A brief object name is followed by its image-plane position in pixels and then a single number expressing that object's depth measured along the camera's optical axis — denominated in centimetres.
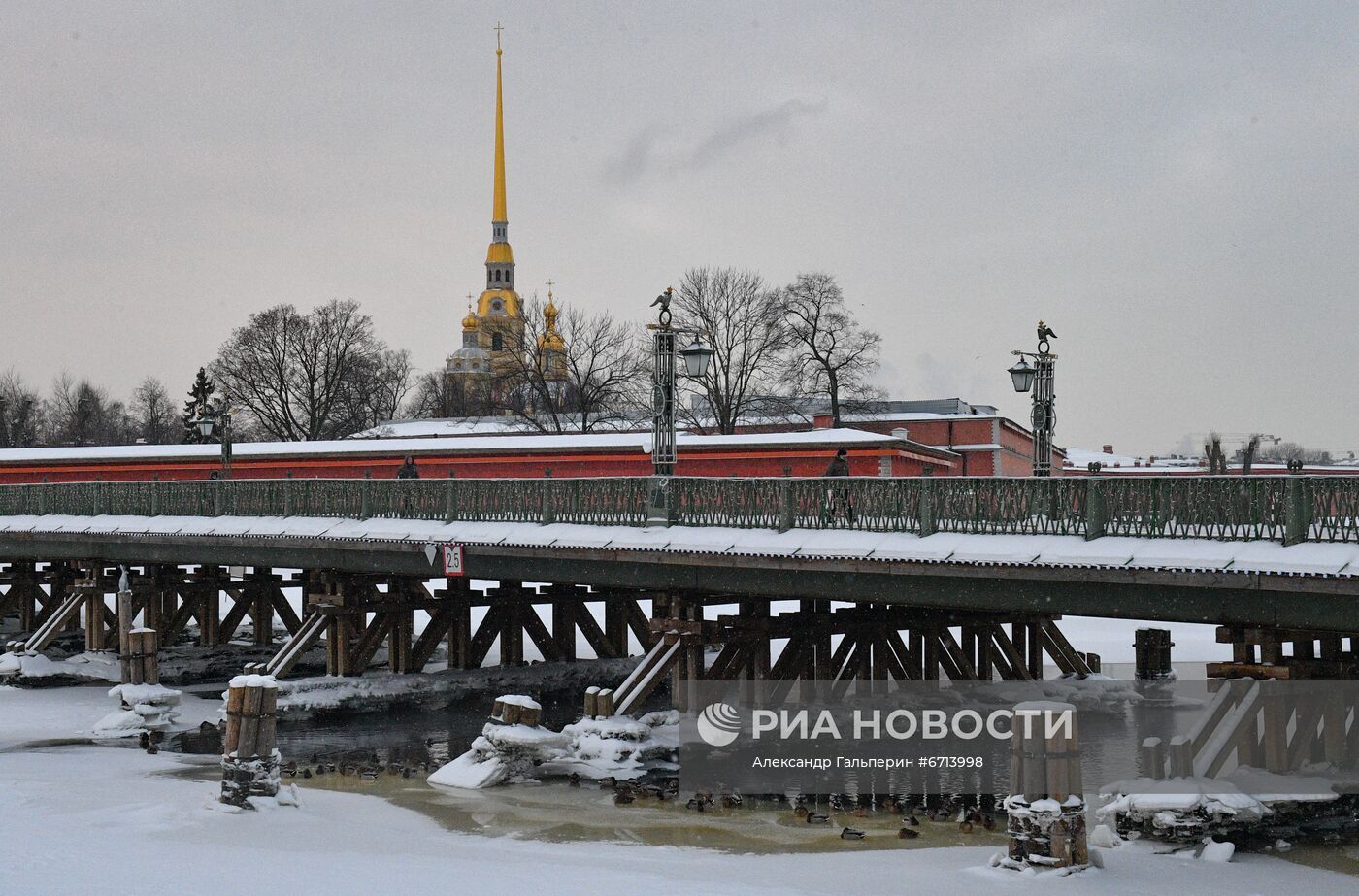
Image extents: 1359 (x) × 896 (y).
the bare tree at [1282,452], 9836
